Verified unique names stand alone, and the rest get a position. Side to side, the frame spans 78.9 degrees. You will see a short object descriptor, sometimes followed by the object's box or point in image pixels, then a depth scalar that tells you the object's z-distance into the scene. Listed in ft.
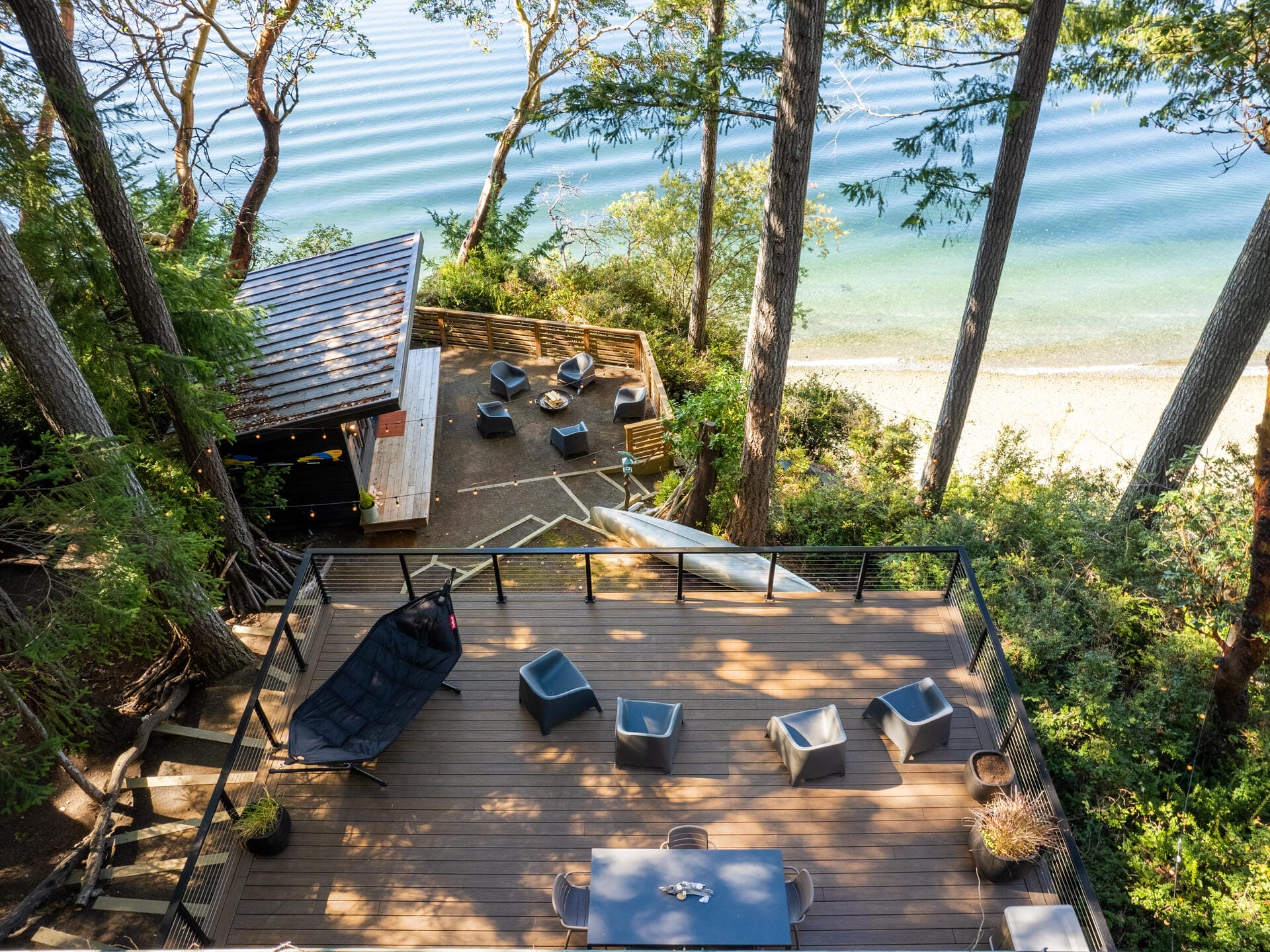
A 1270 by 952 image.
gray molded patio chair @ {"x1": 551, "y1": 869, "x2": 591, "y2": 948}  16.79
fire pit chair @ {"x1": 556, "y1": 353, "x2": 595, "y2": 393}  53.52
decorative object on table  16.49
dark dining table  15.84
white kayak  29.12
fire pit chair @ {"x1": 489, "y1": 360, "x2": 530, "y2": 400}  52.44
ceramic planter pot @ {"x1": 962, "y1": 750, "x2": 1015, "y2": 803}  19.54
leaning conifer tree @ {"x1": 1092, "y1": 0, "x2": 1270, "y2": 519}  26.32
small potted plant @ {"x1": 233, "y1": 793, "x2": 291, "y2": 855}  18.76
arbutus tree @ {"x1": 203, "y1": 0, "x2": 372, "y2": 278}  48.24
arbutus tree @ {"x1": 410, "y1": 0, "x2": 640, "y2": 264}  62.64
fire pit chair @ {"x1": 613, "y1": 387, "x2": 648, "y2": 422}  49.70
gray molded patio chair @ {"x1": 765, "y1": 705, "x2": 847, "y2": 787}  20.13
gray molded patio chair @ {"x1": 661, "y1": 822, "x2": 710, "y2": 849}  18.48
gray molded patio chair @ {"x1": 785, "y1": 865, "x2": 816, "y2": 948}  16.92
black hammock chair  20.53
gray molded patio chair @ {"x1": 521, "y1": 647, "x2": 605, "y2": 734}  21.68
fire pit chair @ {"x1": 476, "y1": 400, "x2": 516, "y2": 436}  48.73
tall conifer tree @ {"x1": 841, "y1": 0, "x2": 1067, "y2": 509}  30.66
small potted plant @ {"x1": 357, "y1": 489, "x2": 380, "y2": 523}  40.37
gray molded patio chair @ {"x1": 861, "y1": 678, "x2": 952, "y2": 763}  20.75
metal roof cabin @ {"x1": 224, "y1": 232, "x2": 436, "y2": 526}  36.22
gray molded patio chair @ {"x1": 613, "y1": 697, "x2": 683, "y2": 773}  20.54
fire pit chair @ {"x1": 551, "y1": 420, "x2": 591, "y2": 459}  47.06
